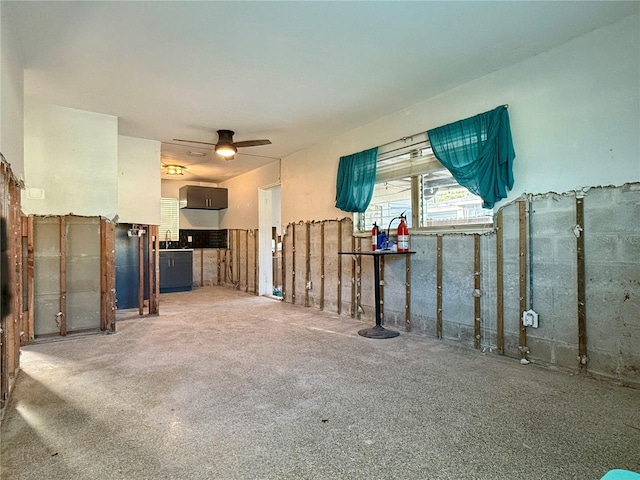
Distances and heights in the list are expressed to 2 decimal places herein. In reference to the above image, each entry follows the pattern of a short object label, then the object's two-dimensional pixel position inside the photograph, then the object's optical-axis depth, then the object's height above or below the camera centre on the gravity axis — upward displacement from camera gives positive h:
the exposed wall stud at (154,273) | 5.46 -0.46
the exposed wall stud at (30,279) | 3.96 -0.38
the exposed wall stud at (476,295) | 3.58 -0.57
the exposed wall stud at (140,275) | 5.39 -0.49
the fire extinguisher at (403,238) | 4.11 +0.03
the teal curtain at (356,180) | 4.70 +0.84
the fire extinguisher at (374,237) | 4.40 +0.04
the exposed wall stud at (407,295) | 4.29 -0.67
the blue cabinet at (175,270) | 7.87 -0.61
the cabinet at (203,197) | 8.53 +1.13
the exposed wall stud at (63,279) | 4.17 -0.41
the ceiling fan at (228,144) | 4.85 +1.38
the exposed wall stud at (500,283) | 3.39 -0.42
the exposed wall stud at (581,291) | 2.87 -0.43
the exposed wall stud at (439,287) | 3.95 -0.53
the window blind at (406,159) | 4.11 +1.01
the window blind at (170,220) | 8.91 +0.60
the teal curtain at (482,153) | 3.31 +0.86
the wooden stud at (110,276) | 4.43 -0.41
